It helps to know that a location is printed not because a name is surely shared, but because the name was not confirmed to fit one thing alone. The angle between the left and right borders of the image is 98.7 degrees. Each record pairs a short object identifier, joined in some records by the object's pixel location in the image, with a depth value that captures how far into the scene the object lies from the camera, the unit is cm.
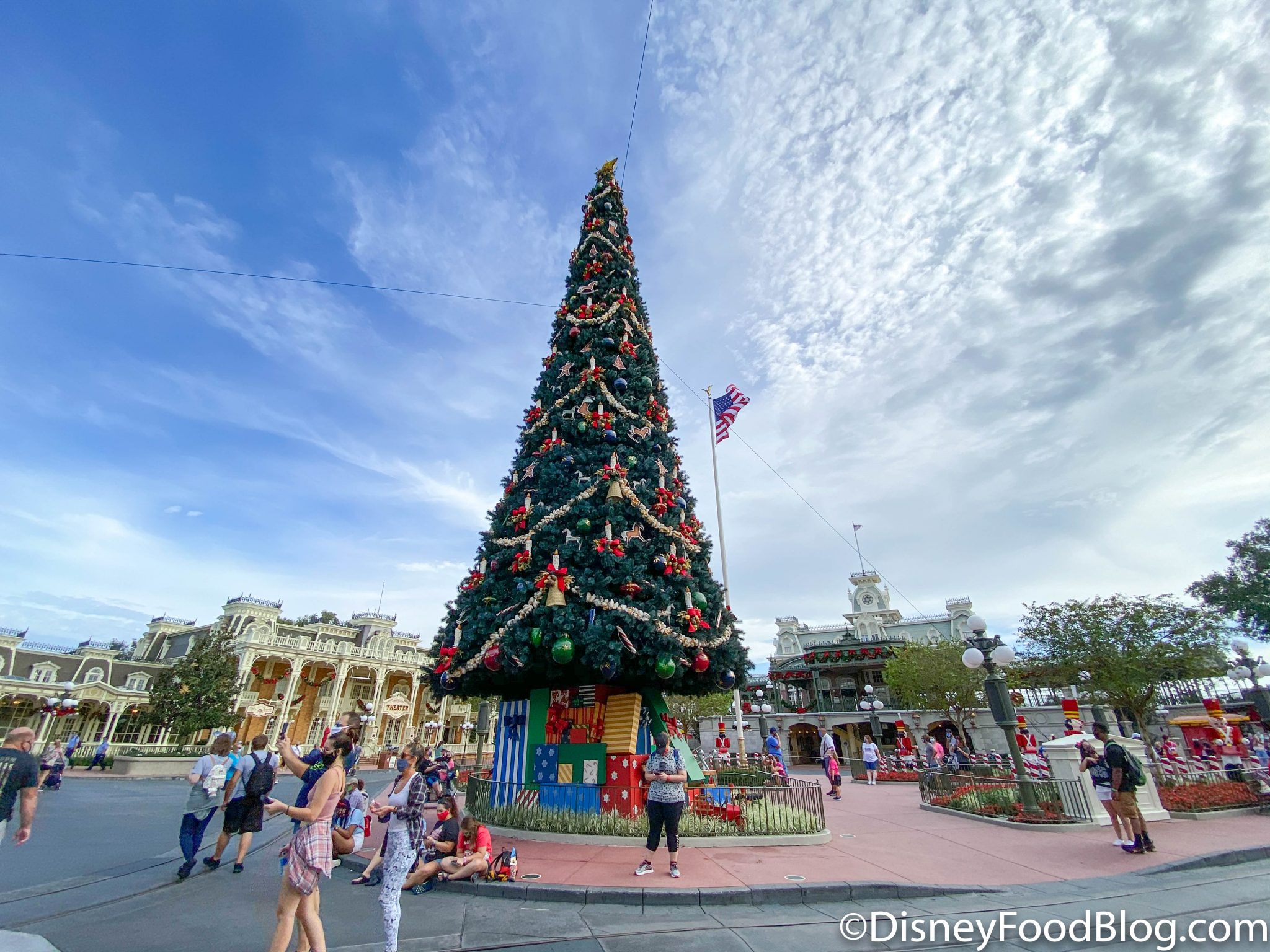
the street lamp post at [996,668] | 1102
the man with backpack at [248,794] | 715
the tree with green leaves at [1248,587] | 3681
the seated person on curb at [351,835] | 700
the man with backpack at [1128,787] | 761
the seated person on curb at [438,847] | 614
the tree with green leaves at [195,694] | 2781
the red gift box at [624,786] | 938
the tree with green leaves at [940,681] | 3125
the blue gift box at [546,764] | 1031
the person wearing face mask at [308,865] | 369
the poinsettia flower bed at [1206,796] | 1103
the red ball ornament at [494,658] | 946
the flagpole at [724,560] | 1670
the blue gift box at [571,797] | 927
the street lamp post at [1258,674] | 1530
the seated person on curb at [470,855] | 623
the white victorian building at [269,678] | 3928
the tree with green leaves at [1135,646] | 2362
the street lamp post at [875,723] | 3878
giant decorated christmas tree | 928
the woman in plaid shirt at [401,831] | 419
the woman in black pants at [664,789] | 666
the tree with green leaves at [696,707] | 3712
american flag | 1945
